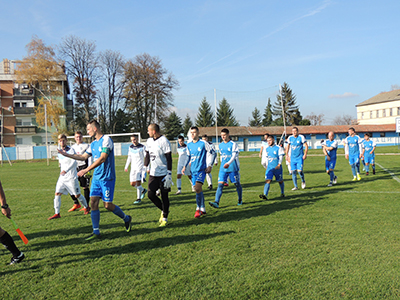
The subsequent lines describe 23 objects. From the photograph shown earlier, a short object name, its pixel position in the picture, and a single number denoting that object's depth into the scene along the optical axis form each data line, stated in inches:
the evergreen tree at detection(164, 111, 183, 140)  2234.3
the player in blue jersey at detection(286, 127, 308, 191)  415.8
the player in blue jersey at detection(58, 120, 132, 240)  214.1
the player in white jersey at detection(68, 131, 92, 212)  319.3
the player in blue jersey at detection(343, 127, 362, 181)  521.3
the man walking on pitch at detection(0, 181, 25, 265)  162.9
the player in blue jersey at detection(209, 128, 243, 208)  314.3
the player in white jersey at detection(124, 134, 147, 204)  368.5
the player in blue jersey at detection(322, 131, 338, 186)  458.3
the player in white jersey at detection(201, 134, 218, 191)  450.7
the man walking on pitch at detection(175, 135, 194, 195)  423.5
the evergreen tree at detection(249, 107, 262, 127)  1279.0
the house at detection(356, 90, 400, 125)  2876.5
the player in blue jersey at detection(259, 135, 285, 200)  352.5
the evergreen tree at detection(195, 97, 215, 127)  2378.4
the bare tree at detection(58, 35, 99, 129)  1774.1
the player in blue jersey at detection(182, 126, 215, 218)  277.8
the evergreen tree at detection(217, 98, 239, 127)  1298.0
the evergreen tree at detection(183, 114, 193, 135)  2600.1
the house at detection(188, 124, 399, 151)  2101.4
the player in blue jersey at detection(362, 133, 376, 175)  608.7
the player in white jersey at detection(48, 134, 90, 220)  288.2
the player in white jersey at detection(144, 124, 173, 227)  245.8
